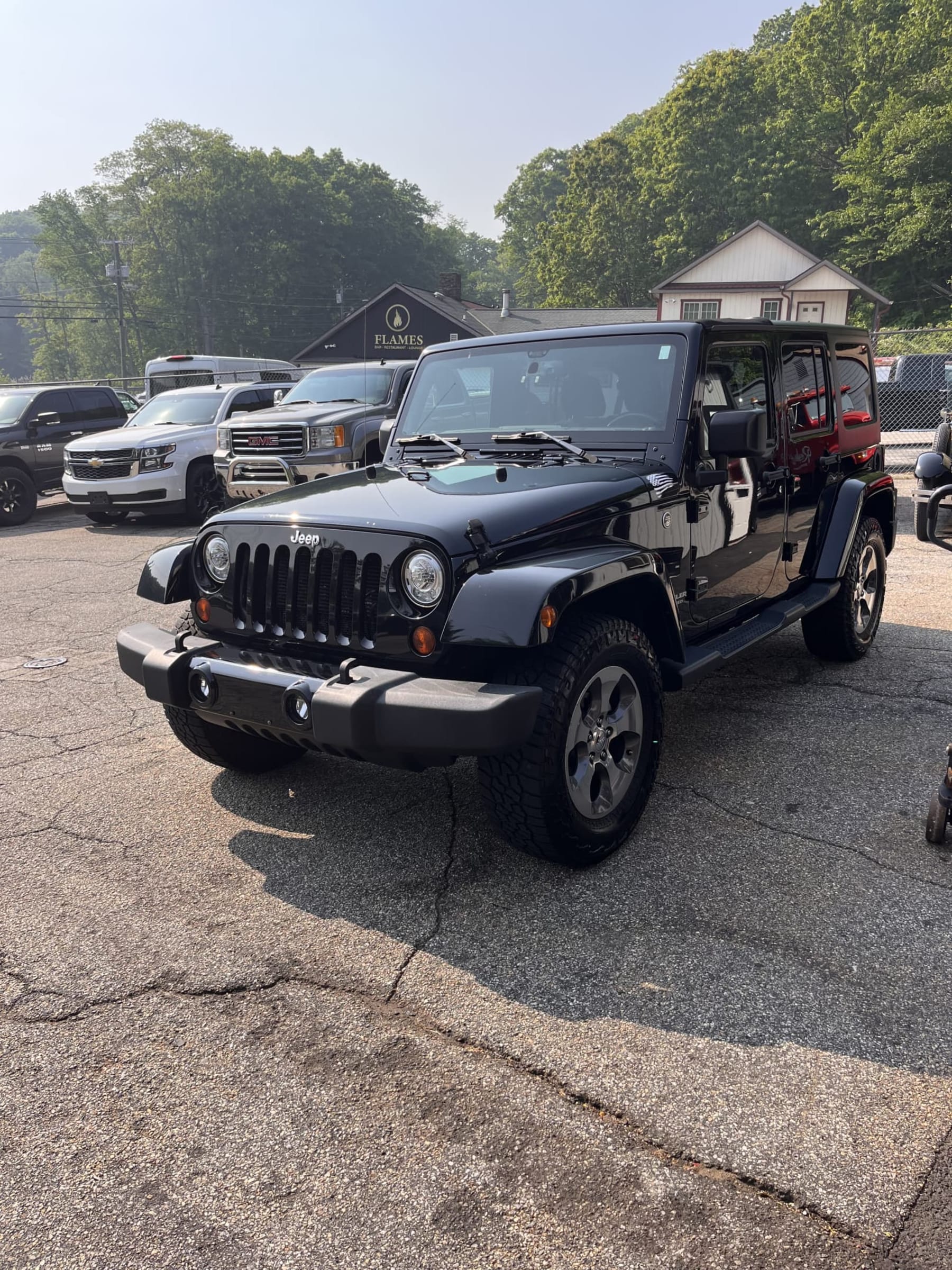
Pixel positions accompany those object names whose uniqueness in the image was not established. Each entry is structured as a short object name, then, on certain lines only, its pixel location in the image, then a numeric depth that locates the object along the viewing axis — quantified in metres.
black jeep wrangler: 3.06
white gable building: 36.50
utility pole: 55.47
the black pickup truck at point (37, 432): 14.05
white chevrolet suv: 12.55
